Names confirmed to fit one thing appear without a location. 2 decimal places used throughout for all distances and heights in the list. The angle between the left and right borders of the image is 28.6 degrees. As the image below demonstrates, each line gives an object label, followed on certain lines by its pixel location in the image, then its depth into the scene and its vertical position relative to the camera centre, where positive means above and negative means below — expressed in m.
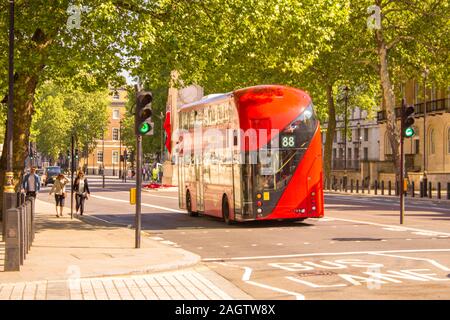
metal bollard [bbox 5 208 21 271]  13.34 -1.04
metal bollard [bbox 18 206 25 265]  14.10 -1.01
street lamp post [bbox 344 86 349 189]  61.12 +0.35
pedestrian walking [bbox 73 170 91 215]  31.92 -0.65
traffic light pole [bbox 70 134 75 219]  30.48 +0.60
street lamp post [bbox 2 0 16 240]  16.22 +0.81
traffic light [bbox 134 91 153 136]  17.06 +1.13
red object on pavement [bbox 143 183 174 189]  62.04 -0.96
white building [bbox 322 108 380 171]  91.31 +3.73
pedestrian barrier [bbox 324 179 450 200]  48.12 -1.09
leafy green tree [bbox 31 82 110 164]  131.50 +7.46
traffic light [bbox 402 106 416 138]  23.97 +1.33
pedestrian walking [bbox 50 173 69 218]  30.48 -0.61
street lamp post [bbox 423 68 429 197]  48.56 +5.23
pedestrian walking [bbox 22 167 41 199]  28.23 -0.37
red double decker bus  23.44 +0.49
